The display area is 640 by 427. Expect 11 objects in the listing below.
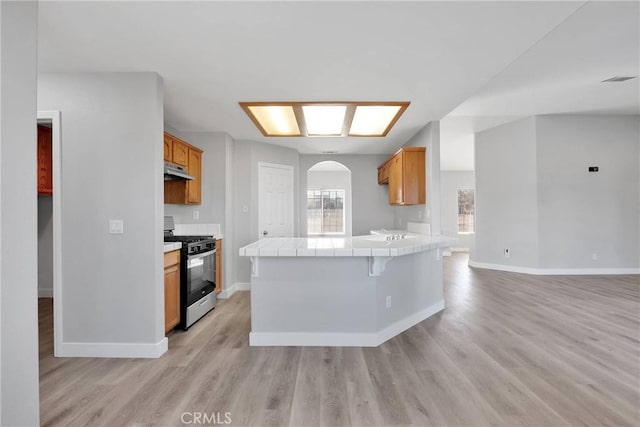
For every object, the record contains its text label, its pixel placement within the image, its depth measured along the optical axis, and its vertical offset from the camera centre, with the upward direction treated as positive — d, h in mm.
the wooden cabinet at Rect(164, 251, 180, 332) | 3002 -711
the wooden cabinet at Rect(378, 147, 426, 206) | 4398 +528
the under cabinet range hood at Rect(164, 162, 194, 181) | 3346 +483
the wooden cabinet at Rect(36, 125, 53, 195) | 3785 +691
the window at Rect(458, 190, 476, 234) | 10352 +110
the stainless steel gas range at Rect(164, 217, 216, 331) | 3301 -660
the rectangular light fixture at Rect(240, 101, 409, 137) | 3459 +1197
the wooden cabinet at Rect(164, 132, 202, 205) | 3975 +433
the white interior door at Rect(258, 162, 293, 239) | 5281 +258
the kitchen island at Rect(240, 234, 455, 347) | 2844 -754
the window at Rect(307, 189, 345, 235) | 10352 +118
